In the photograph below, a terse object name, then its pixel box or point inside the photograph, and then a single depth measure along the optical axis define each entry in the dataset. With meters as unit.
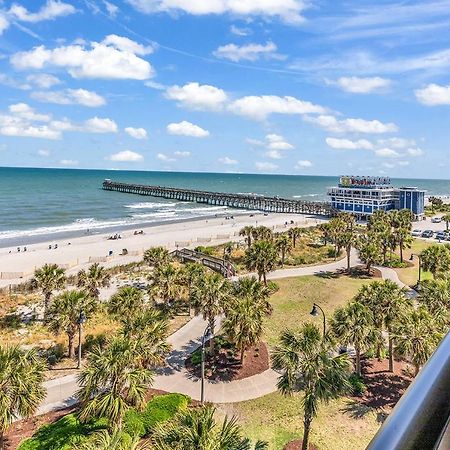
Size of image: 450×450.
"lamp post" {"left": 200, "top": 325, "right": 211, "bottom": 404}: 22.17
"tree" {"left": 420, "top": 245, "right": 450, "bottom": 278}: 43.84
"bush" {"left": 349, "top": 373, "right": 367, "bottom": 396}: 25.08
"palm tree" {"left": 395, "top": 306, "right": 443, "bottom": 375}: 22.89
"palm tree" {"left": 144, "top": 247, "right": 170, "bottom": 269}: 43.06
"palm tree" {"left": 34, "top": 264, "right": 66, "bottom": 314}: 35.25
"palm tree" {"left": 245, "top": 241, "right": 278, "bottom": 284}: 42.28
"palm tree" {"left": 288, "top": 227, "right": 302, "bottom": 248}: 66.15
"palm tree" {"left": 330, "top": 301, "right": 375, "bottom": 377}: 25.28
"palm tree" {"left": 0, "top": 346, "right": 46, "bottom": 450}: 17.48
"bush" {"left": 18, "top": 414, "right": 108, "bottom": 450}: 18.17
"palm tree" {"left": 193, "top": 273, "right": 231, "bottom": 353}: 28.72
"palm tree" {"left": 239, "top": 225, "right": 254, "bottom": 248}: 60.87
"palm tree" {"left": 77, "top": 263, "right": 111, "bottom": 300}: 36.25
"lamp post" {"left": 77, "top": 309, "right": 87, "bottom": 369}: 26.94
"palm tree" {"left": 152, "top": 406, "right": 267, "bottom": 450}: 13.40
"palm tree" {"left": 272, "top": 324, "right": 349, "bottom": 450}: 18.66
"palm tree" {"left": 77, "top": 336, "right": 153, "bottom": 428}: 18.03
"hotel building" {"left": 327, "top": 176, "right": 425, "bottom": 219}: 104.69
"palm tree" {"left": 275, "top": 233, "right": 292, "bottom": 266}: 54.55
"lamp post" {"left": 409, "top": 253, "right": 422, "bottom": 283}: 61.53
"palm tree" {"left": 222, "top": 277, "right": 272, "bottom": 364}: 26.08
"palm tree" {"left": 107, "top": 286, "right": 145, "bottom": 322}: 29.41
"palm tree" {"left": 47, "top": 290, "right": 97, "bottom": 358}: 27.75
